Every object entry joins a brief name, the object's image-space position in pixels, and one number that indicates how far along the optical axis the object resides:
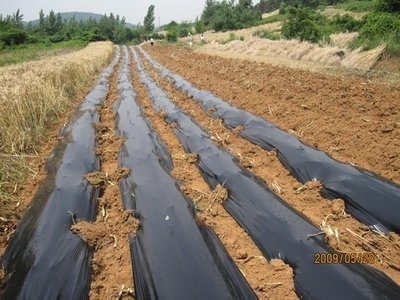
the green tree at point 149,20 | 66.72
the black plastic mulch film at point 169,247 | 2.39
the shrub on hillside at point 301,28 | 16.61
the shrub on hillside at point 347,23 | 16.80
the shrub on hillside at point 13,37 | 37.38
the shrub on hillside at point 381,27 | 11.29
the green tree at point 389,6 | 12.82
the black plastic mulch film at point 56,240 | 2.51
